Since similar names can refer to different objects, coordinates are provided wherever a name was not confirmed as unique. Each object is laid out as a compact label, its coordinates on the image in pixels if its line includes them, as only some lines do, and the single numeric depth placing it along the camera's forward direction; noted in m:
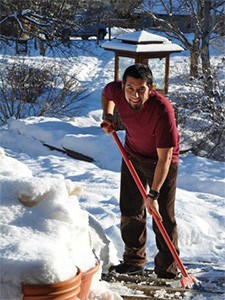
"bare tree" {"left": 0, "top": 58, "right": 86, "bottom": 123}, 10.57
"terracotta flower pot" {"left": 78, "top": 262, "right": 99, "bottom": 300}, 2.15
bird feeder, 8.58
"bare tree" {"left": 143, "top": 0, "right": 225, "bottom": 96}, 16.43
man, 3.28
